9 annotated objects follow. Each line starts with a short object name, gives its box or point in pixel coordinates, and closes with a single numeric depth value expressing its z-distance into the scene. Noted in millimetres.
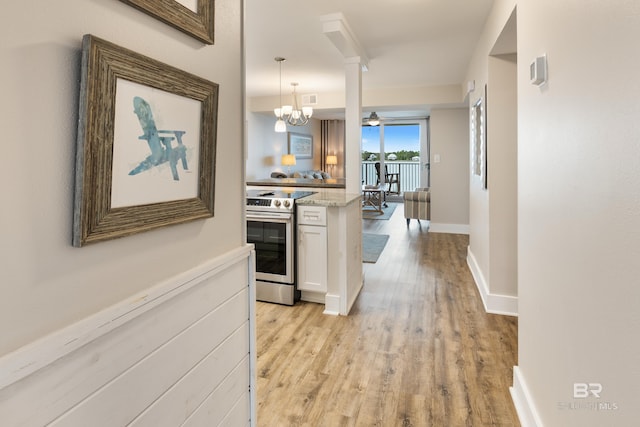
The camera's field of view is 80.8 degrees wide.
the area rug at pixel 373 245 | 4777
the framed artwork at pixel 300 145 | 9102
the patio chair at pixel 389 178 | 10617
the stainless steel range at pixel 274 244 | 3107
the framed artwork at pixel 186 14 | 916
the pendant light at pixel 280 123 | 5753
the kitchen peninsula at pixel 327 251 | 3000
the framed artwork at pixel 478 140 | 3298
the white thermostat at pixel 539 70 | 1439
